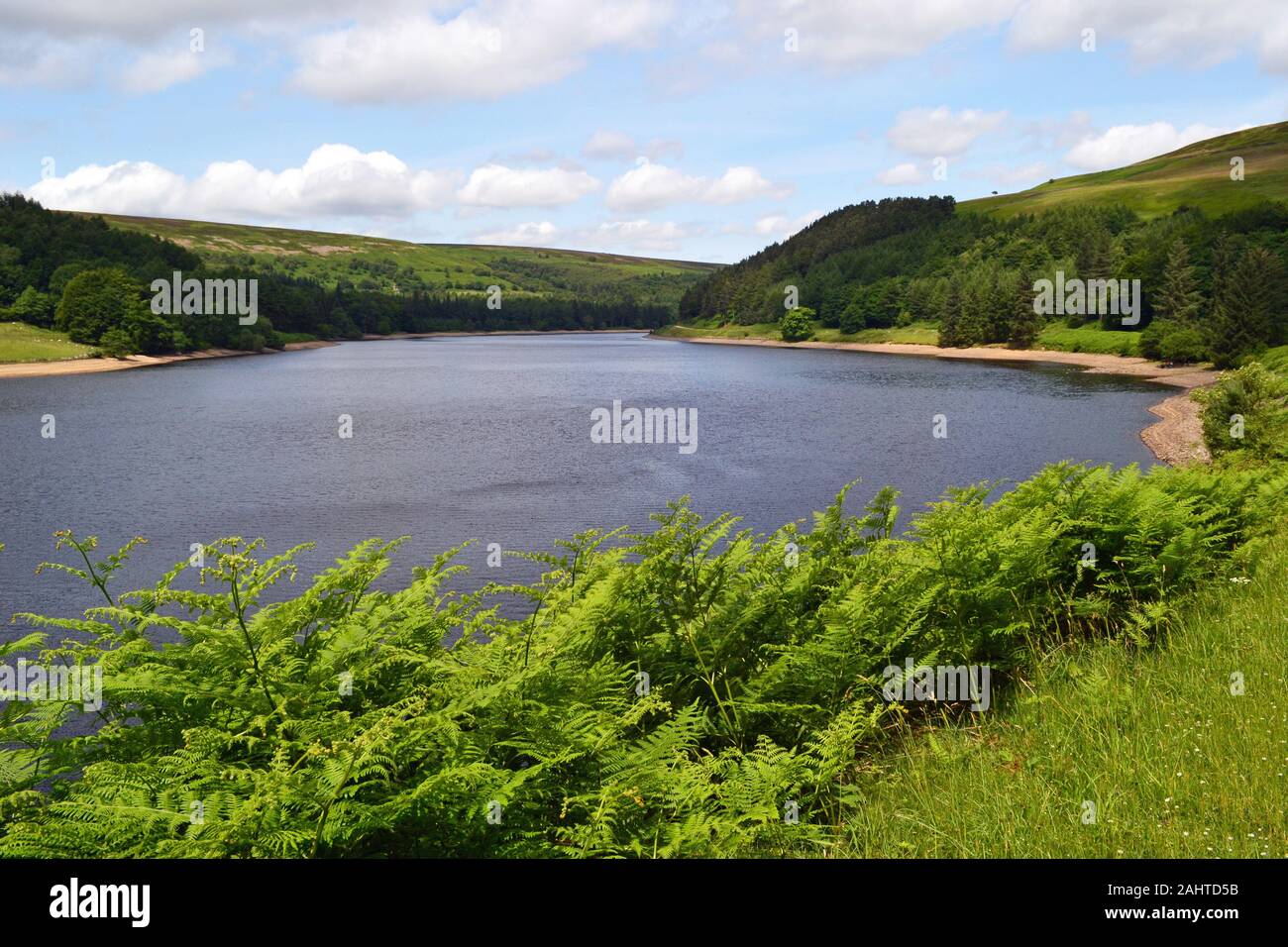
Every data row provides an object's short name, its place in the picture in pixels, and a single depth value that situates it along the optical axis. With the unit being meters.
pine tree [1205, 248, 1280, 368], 78.75
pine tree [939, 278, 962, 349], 129.12
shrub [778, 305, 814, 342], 162.62
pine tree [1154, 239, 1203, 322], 98.00
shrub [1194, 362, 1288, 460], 30.28
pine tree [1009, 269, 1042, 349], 118.94
